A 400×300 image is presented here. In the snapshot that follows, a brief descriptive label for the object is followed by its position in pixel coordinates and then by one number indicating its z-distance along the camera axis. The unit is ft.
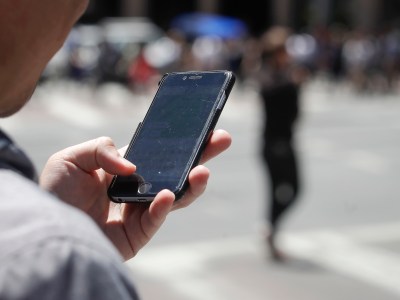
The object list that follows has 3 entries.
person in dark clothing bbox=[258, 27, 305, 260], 21.45
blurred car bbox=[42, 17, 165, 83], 74.54
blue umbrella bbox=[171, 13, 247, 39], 98.99
